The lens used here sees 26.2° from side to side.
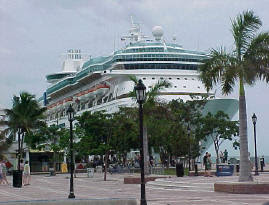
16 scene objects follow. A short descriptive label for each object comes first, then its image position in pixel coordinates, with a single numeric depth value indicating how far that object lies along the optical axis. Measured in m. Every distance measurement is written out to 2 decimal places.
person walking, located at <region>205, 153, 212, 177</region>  32.53
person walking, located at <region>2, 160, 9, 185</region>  34.47
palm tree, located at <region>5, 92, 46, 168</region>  53.84
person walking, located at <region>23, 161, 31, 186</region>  33.19
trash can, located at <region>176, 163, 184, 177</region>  32.78
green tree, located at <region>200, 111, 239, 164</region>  54.06
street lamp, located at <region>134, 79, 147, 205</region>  16.53
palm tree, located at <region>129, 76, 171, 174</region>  33.47
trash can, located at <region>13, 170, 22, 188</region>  30.71
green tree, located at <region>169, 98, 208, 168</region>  51.62
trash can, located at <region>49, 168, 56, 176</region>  48.52
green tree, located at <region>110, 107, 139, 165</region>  51.20
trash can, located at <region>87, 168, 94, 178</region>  42.51
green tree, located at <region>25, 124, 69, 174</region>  56.50
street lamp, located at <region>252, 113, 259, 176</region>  33.79
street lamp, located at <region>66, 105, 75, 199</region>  21.67
